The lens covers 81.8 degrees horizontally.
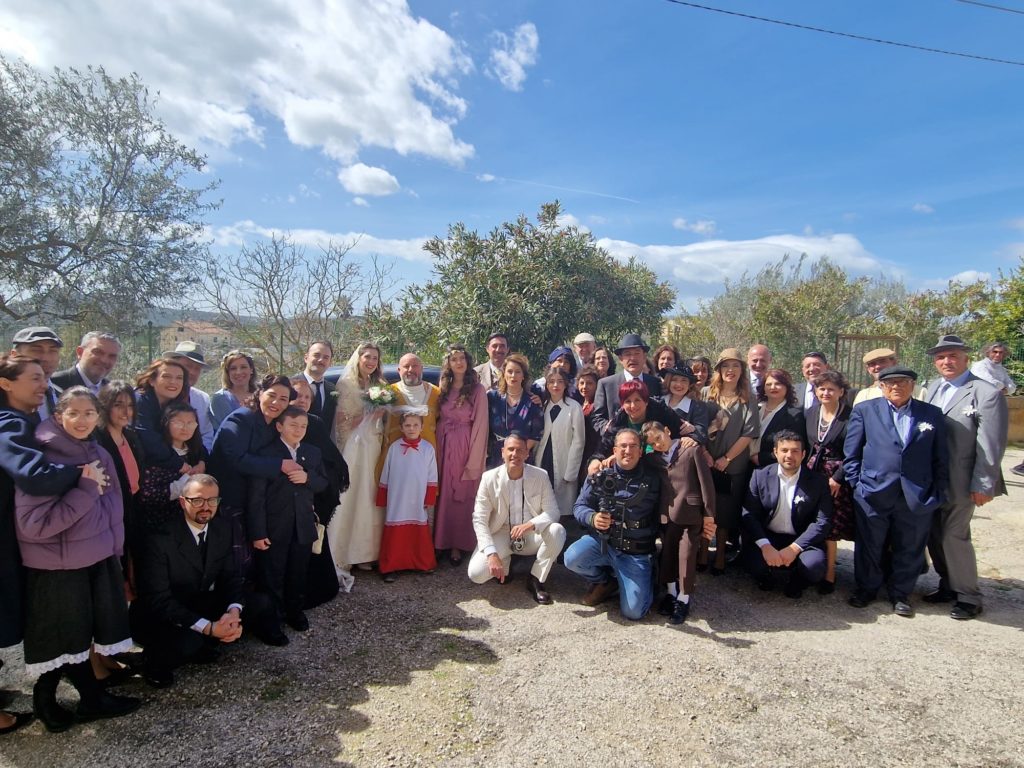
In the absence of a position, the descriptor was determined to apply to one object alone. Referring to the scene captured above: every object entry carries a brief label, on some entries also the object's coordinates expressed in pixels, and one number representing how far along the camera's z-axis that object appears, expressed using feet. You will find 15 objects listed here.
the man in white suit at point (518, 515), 15.11
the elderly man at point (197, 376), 13.92
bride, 16.24
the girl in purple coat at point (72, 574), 8.96
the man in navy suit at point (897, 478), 14.20
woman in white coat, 17.71
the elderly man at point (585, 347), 21.76
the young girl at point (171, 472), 11.02
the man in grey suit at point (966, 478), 14.15
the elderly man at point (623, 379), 17.43
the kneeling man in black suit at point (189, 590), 10.42
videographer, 14.14
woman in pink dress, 17.07
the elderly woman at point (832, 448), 15.30
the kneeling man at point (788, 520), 14.92
